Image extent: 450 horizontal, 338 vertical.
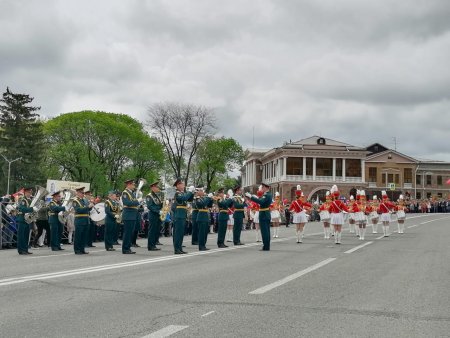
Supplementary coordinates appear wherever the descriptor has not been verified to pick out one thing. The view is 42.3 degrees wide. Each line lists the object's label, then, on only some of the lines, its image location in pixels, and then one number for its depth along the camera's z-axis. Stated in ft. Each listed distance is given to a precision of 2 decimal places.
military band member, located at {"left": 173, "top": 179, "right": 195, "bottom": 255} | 56.03
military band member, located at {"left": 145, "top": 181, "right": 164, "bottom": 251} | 60.13
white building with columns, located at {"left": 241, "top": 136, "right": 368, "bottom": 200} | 312.71
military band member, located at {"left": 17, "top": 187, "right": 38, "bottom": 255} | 58.29
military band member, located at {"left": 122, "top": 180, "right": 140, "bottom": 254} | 57.62
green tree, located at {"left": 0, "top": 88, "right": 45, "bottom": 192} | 221.46
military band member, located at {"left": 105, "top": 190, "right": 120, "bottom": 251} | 62.28
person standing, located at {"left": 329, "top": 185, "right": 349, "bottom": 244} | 72.69
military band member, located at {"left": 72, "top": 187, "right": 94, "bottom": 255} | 57.21
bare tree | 234.79
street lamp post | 214.48
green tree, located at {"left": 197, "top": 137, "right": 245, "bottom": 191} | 292.81
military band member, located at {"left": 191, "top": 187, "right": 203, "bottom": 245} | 62.01
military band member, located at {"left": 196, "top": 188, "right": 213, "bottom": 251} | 61.15
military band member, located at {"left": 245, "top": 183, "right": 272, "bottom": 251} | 59.52
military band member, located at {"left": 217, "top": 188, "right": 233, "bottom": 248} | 66.70
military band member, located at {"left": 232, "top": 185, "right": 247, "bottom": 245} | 69.72
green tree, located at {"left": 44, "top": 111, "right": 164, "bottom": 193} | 218.79
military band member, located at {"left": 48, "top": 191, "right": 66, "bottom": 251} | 63.26
